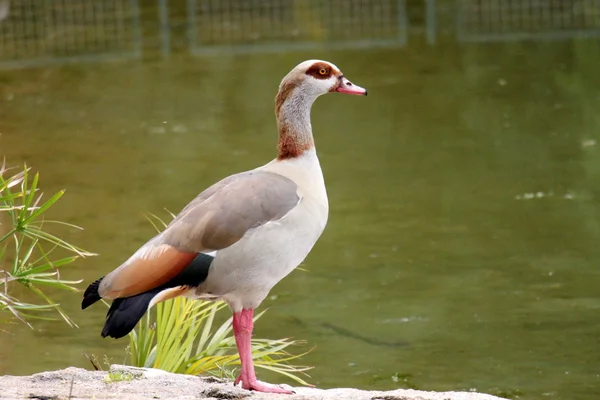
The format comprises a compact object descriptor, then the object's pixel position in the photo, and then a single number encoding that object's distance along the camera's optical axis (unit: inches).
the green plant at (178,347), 429.7
